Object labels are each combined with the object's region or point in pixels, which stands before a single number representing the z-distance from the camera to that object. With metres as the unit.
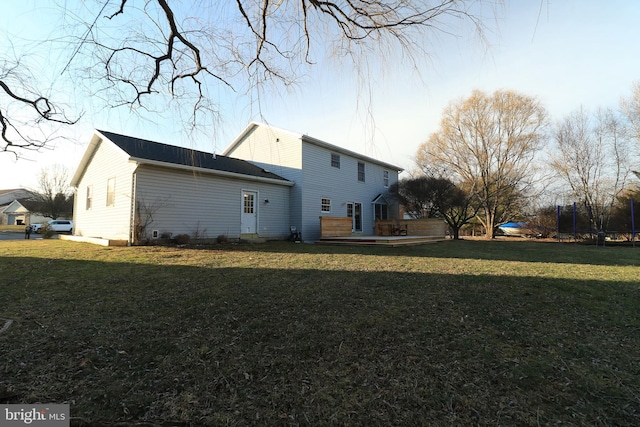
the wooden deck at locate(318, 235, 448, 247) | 12.20
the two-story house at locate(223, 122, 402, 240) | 14.62
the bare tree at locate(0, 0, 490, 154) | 2.69
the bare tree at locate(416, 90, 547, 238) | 20.67
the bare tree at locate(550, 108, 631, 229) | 17.36
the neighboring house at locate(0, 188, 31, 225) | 43.55
